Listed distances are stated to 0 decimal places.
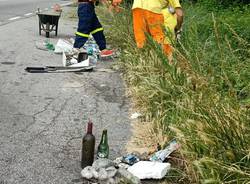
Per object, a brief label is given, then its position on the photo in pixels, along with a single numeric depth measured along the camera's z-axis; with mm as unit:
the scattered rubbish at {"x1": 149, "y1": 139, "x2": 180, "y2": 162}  5476
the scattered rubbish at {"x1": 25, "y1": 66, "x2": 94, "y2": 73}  9826
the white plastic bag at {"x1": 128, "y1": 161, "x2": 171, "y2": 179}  5122
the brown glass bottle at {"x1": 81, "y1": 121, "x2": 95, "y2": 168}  5420
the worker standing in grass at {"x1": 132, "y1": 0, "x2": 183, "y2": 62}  8515
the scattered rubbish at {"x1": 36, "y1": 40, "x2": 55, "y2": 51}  12673
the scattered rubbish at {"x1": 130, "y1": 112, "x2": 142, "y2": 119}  7320
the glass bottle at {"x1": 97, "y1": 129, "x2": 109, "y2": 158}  5592
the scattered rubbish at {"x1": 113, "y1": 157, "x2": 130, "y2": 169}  5382
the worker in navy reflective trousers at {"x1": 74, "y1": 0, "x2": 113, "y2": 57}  11704
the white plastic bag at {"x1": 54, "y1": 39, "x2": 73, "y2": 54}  12088
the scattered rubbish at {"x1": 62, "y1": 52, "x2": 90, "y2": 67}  10345
